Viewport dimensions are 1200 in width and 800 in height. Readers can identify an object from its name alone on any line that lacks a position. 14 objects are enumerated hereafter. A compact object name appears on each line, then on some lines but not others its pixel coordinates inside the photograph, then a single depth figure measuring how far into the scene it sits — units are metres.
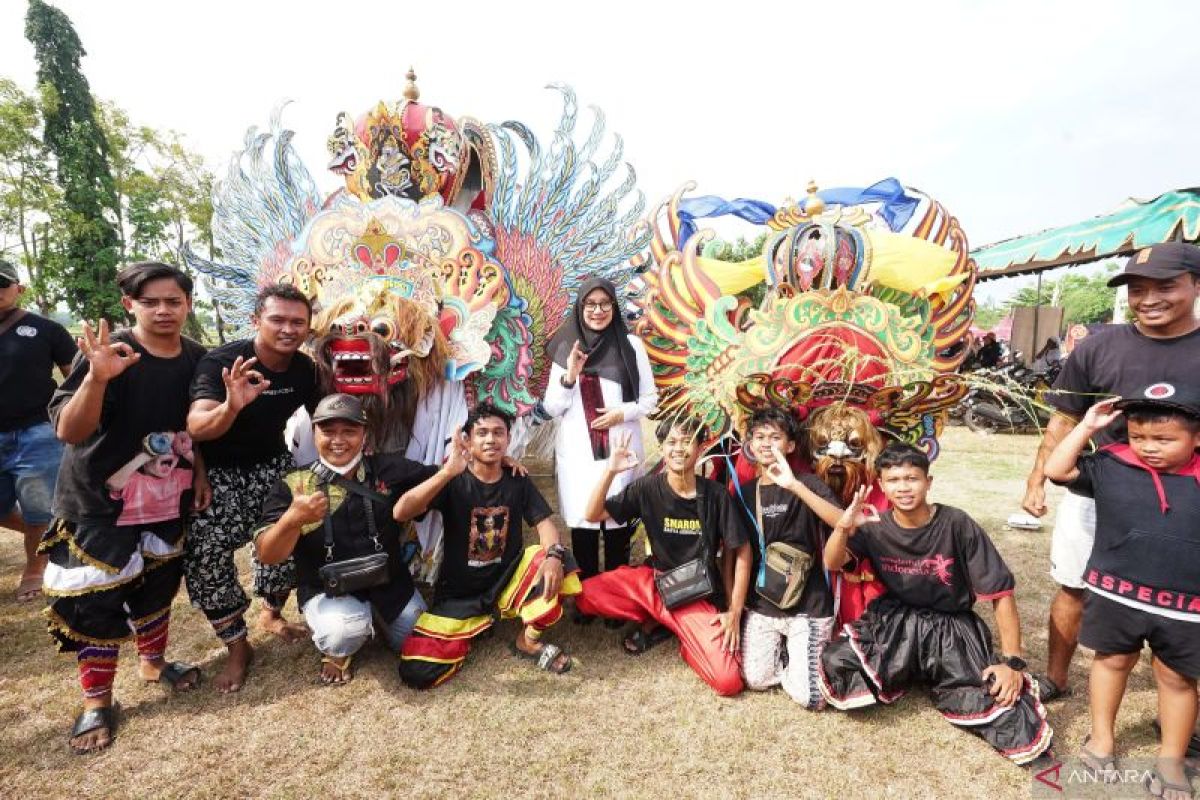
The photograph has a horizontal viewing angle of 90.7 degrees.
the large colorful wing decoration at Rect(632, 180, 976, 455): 2.93
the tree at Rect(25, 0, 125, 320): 15.21
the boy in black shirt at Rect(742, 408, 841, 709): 2.56
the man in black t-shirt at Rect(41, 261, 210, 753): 2.23
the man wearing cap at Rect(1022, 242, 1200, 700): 2.10
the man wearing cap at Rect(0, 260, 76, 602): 3.20
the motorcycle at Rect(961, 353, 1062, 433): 9.12
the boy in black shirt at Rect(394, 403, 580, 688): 2.73
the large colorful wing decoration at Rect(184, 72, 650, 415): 3.36
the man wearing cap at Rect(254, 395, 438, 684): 2.49
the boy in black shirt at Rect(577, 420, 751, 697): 2.68
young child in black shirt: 1.91
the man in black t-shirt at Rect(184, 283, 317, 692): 2.54
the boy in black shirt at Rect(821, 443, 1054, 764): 2.32
